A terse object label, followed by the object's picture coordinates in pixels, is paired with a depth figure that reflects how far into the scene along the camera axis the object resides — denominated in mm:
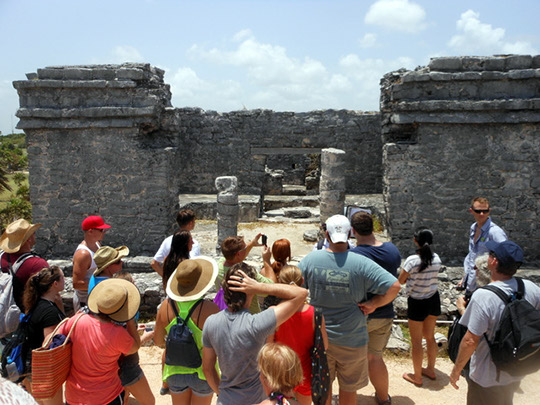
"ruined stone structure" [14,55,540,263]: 6934
